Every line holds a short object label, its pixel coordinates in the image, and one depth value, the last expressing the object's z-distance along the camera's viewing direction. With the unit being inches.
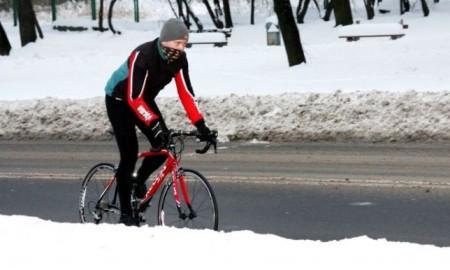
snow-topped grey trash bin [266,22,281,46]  1272.1
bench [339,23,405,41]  1155.9
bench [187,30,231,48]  1318.9
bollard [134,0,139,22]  1932.2
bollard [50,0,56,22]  1929.1
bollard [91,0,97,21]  1904.7
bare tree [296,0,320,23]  1831.9
